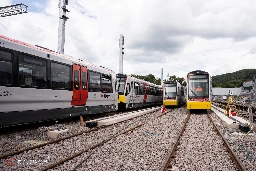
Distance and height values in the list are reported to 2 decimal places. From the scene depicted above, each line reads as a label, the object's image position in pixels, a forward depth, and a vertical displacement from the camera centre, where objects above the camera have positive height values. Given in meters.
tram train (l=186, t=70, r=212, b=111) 19.70 +0.17
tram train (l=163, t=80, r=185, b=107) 27.67 -0.06
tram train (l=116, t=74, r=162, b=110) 21.31 +0.05
